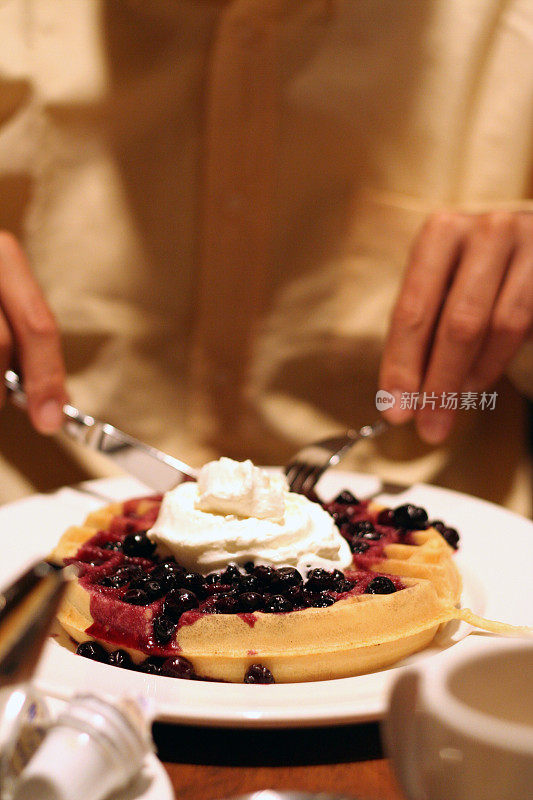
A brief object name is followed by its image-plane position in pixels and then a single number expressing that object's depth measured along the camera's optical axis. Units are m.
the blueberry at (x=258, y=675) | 0.64
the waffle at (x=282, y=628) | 0.64
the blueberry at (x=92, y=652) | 0.65
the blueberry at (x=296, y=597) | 0.66
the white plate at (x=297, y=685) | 0.60
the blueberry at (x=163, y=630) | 0.65
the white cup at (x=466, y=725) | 0.37
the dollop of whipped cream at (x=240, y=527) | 0.67
